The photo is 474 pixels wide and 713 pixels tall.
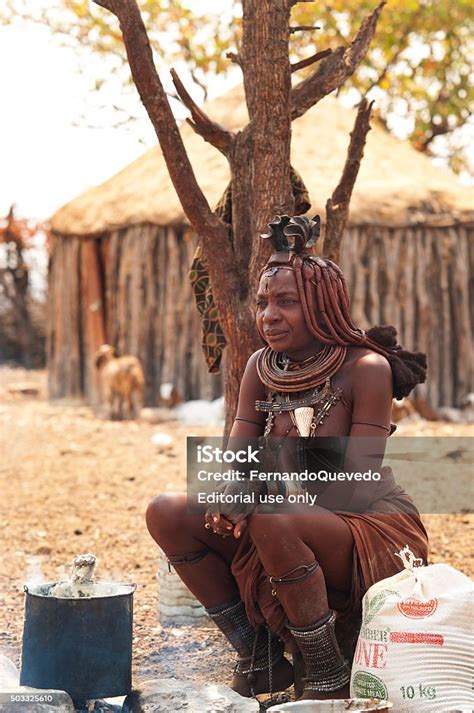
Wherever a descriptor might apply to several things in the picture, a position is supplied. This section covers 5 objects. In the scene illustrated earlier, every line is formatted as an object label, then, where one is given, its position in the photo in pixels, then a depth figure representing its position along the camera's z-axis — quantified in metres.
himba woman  6.20
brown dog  22.30
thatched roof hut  22.91
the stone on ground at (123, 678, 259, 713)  5.87
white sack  5.86
